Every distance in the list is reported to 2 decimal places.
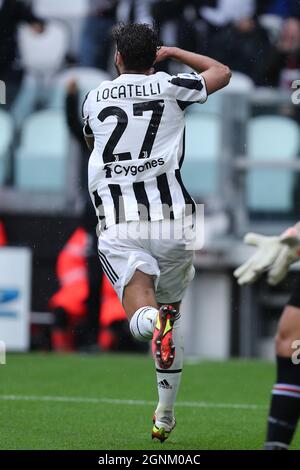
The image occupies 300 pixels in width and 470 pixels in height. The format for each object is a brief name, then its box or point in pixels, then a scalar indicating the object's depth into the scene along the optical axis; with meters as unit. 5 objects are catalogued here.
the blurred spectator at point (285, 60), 11.91
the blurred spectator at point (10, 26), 12.57
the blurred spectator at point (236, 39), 11.92
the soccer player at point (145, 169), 5.54
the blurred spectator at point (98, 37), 12.42
